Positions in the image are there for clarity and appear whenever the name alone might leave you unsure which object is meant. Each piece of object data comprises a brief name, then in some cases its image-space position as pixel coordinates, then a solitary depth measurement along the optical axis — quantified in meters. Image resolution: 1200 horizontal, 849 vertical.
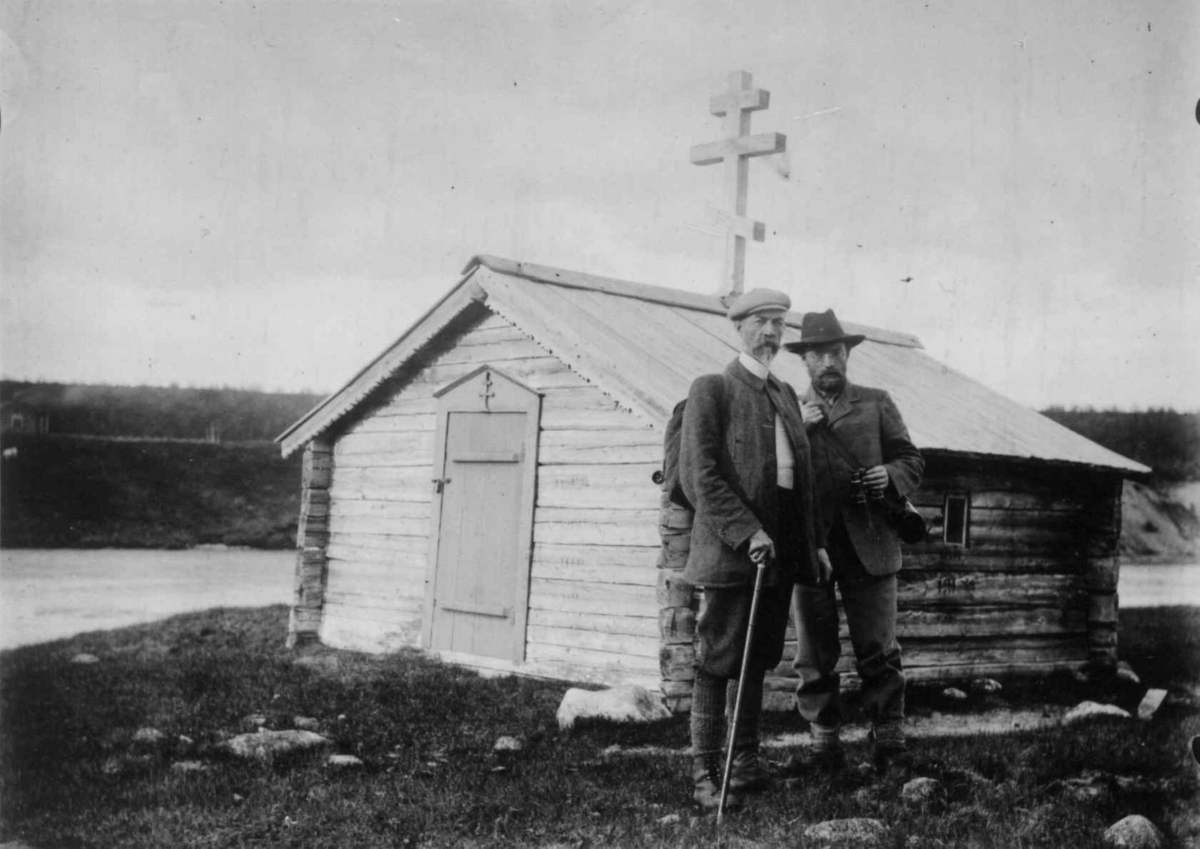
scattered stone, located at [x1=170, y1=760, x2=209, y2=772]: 6.21
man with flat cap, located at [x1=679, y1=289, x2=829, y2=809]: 5.32
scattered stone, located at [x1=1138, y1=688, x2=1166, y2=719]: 8.45
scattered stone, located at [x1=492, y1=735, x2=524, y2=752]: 6.85
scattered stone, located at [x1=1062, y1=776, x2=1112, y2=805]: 5.45
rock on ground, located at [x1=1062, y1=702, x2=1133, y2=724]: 8.27
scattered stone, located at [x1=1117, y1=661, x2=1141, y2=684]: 10.83
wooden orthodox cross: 11.85
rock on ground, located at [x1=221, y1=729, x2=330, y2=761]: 6.60
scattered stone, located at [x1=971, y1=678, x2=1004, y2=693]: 9.77
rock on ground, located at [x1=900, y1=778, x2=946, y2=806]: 5.34
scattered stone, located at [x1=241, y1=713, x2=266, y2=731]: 7.41
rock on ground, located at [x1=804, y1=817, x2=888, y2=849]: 4.71
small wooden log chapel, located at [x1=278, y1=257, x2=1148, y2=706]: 9.10
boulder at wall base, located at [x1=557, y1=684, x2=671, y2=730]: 7.49
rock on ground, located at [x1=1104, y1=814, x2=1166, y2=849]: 4.76
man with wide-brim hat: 5.99
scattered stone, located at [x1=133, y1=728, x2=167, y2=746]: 6.91
